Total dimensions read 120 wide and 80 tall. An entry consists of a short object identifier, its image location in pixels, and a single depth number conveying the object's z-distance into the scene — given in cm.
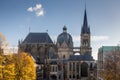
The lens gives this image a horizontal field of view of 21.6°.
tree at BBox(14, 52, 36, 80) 6812
